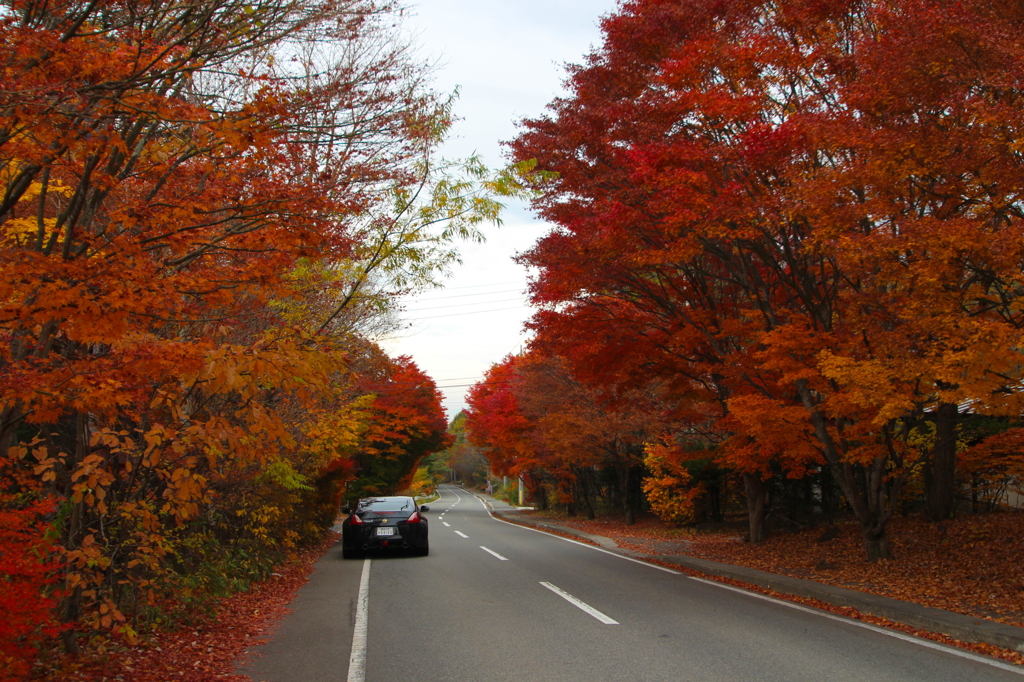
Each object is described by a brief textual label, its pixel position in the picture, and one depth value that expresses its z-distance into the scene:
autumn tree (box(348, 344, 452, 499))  33.56
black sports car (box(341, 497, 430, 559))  15.34
